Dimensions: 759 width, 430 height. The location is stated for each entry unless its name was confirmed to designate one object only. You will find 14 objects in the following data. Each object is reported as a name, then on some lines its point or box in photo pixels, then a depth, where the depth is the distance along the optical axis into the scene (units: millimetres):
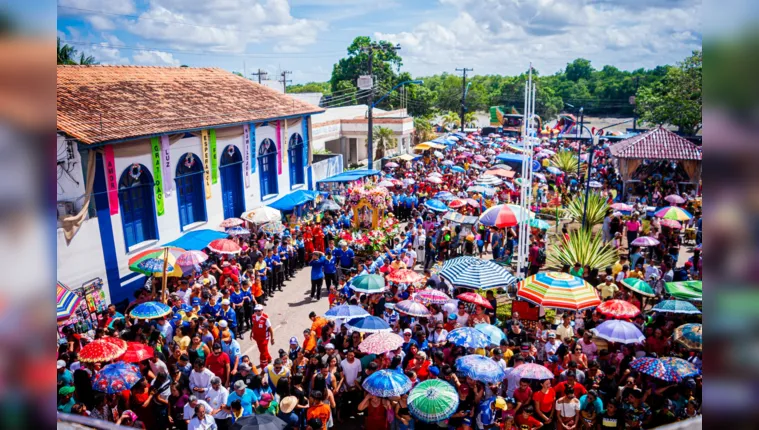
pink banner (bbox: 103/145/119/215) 14836
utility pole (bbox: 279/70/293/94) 57750
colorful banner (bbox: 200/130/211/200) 19031
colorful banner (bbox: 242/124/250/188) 21484
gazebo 25641
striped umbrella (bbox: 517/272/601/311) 10672
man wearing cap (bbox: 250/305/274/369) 10781
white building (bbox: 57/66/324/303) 14148
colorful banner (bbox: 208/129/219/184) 19438
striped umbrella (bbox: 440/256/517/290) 11891
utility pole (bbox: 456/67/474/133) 57719
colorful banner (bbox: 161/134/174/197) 17125
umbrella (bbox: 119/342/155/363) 8646
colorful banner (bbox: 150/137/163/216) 16703
